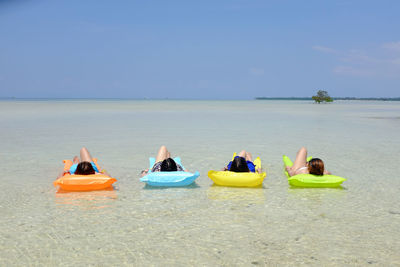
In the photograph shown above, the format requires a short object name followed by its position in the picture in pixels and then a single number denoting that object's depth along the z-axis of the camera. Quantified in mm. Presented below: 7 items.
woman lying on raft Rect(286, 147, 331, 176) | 8008
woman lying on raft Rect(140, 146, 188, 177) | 8227
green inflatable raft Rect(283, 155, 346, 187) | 7922
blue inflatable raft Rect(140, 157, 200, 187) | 7922
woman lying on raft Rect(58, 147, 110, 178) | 7762
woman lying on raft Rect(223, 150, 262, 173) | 8148
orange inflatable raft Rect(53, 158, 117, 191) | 7465
